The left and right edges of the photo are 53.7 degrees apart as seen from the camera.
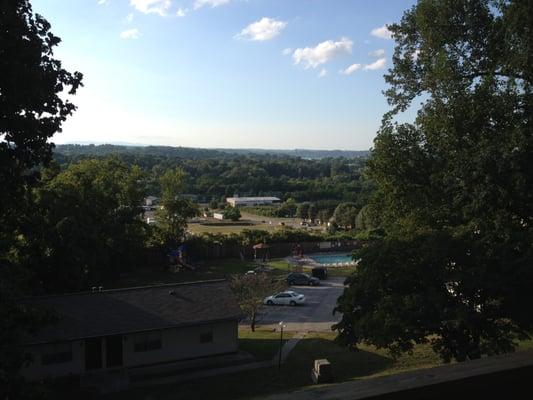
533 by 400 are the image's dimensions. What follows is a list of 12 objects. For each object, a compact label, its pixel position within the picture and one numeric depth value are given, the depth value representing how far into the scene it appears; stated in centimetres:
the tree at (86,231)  3097
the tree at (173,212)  5038
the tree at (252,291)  2870
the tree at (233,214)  9512
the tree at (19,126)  809
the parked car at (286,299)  3584
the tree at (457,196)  1442
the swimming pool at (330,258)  5516
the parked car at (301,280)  4274
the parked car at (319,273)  4519
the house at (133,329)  2056
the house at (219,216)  9866
